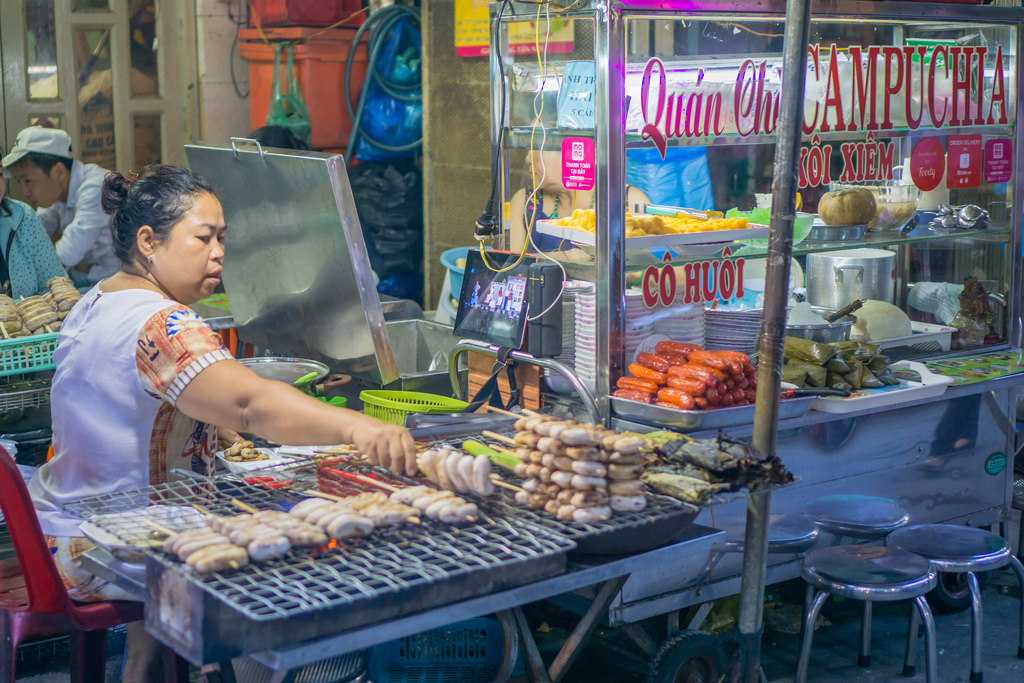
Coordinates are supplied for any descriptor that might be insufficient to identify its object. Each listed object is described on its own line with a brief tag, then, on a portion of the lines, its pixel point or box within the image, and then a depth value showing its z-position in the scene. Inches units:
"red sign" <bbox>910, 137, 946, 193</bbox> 195.3
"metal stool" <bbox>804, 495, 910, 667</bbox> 165.0
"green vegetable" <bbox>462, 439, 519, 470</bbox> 120.2
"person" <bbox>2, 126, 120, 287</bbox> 258.5
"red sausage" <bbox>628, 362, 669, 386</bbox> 153.7
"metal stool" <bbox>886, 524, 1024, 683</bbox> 156.6
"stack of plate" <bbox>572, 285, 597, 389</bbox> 158.7
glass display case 157.6
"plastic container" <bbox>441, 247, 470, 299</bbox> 237.6
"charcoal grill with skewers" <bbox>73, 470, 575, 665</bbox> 86.6
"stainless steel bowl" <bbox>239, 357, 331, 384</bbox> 184.7
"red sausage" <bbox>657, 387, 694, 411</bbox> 151.5
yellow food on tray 160.6
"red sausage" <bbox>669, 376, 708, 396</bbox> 152.2
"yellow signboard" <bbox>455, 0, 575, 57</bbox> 291.1
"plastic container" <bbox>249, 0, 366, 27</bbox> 316.2
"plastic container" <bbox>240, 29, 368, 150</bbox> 318.3
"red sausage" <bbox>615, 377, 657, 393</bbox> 153.7
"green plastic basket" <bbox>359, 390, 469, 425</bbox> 161.2
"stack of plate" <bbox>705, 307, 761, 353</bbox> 171.0
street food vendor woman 111.8
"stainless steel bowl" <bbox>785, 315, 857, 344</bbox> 181.5
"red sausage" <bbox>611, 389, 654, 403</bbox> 153.5
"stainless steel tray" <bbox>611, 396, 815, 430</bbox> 151.3
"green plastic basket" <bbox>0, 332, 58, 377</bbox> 183.9
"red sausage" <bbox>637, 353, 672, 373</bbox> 154.9
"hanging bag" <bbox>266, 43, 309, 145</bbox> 317.1
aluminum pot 195.2
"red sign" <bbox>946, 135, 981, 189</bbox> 198.1
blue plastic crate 151.9
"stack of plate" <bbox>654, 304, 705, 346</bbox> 164.2
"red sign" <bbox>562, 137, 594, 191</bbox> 155.6
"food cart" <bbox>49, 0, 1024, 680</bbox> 116.6
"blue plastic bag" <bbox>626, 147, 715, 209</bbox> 192.5
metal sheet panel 165.9
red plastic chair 114.7
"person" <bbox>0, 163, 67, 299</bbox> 226.5
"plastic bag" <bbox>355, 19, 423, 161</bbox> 319.9
